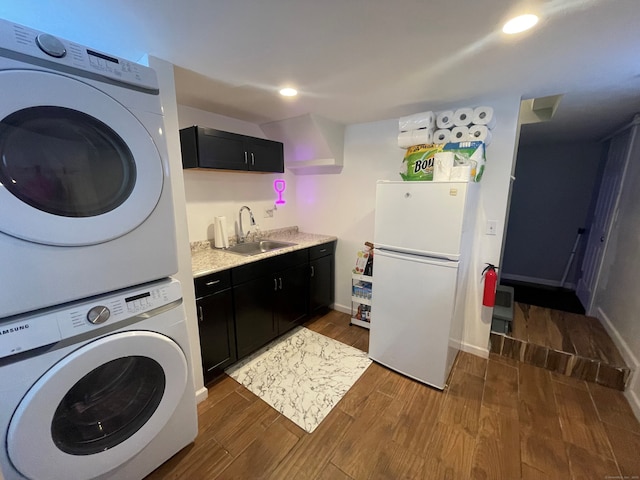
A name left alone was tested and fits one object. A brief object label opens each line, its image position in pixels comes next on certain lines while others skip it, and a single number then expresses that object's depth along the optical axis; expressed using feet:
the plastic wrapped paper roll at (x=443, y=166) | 5.98
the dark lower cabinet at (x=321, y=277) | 9.07
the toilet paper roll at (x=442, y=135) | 6.70
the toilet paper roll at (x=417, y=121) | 6.67
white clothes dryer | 2.58
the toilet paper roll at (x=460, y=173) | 5.79
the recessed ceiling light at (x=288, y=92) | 5.89
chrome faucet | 8.79
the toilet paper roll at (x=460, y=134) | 6.47
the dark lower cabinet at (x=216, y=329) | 5.90
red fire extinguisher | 6.78
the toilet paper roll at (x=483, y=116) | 6.15
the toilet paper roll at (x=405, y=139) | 6.95
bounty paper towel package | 5.94
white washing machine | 2.75
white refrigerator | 5.77
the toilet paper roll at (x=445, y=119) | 6.62
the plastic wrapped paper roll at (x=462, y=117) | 6.38
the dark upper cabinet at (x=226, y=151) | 6.45
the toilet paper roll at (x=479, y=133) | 6.23
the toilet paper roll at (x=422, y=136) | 6.73
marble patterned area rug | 5.81
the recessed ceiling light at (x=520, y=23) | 3.36
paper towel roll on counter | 7.91
